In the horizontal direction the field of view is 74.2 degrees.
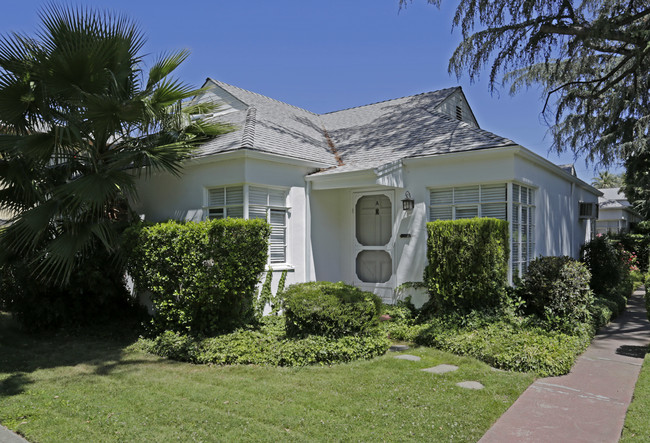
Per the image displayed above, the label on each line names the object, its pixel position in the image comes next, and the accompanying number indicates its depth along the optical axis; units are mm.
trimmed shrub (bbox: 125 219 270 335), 7270
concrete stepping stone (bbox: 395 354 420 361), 6672
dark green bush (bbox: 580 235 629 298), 12211
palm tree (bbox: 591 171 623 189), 61288
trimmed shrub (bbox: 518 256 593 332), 7887
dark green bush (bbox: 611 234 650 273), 21172
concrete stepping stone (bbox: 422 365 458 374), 6039
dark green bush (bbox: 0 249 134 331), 8148
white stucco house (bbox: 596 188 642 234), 28672
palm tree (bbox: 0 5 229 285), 7289
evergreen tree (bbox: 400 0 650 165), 9141
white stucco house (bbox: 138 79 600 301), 9039
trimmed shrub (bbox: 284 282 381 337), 6961
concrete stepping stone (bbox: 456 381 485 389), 5398
